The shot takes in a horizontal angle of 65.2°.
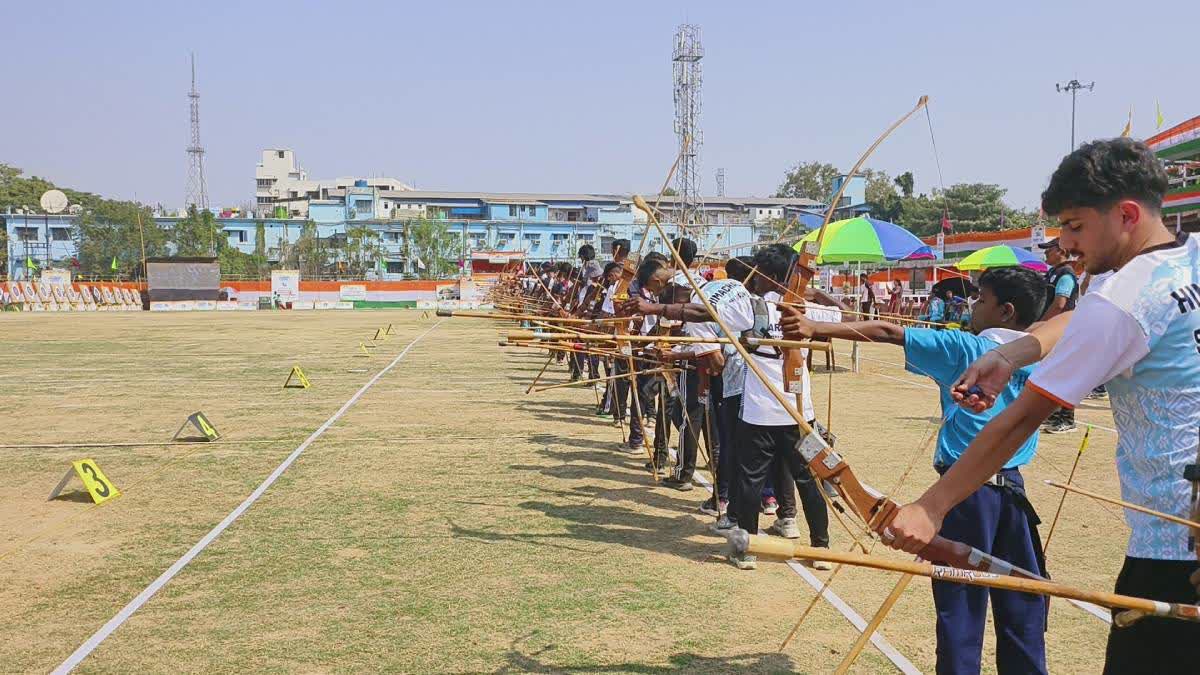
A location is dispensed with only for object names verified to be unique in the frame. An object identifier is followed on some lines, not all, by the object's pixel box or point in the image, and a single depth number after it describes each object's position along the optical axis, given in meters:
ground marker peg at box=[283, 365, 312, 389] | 15.81
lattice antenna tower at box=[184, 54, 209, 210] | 86.06
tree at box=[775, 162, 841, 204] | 84.69
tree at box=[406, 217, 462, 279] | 77.12
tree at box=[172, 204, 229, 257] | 71.94
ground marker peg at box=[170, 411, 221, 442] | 10.57
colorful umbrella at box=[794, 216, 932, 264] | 15.49
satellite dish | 64.38
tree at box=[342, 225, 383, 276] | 75.56
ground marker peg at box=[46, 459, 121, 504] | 7.64
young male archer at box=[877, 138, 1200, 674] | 2.23
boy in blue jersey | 3.48
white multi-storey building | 108.06
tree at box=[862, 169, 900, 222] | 63.78
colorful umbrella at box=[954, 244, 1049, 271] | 17.53
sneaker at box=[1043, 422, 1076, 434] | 11.39
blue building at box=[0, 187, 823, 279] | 75.38
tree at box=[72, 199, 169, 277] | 69.88
